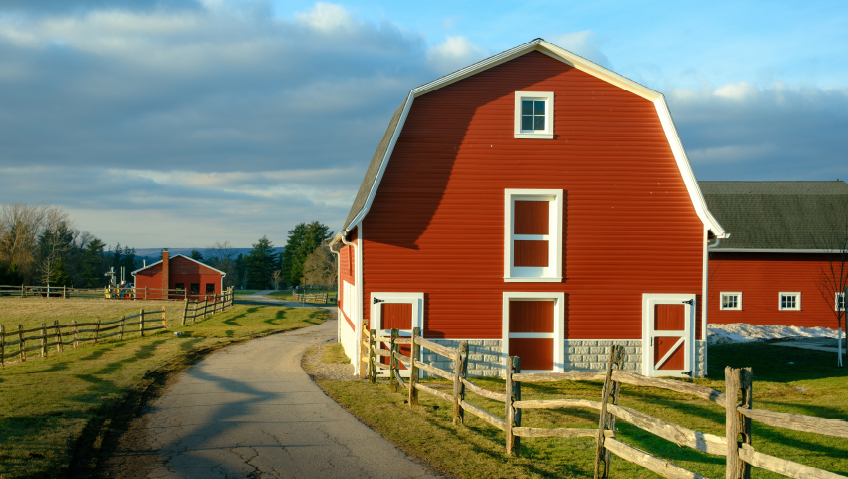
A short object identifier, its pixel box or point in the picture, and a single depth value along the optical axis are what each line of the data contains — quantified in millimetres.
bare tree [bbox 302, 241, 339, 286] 85812
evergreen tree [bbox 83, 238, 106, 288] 91875
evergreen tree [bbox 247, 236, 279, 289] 108562
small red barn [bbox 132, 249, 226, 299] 61094
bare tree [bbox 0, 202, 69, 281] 67369
